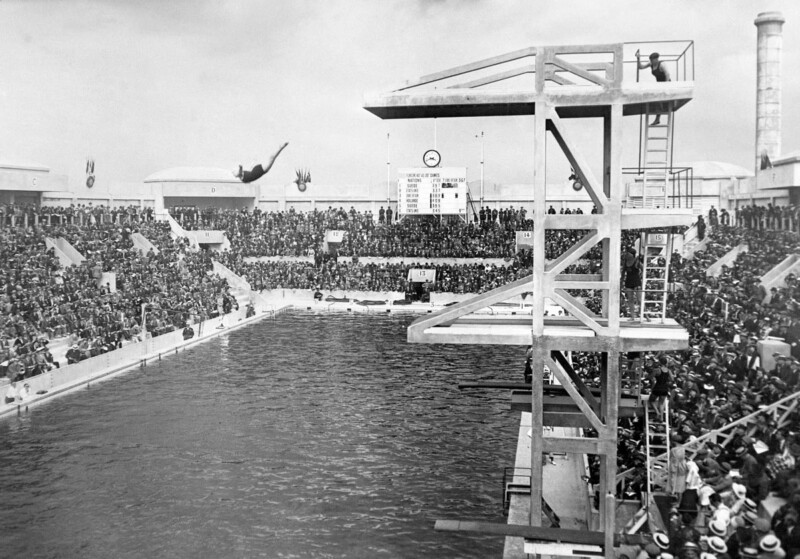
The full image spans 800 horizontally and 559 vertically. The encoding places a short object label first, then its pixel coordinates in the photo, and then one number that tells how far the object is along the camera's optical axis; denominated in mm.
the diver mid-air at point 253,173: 72250
